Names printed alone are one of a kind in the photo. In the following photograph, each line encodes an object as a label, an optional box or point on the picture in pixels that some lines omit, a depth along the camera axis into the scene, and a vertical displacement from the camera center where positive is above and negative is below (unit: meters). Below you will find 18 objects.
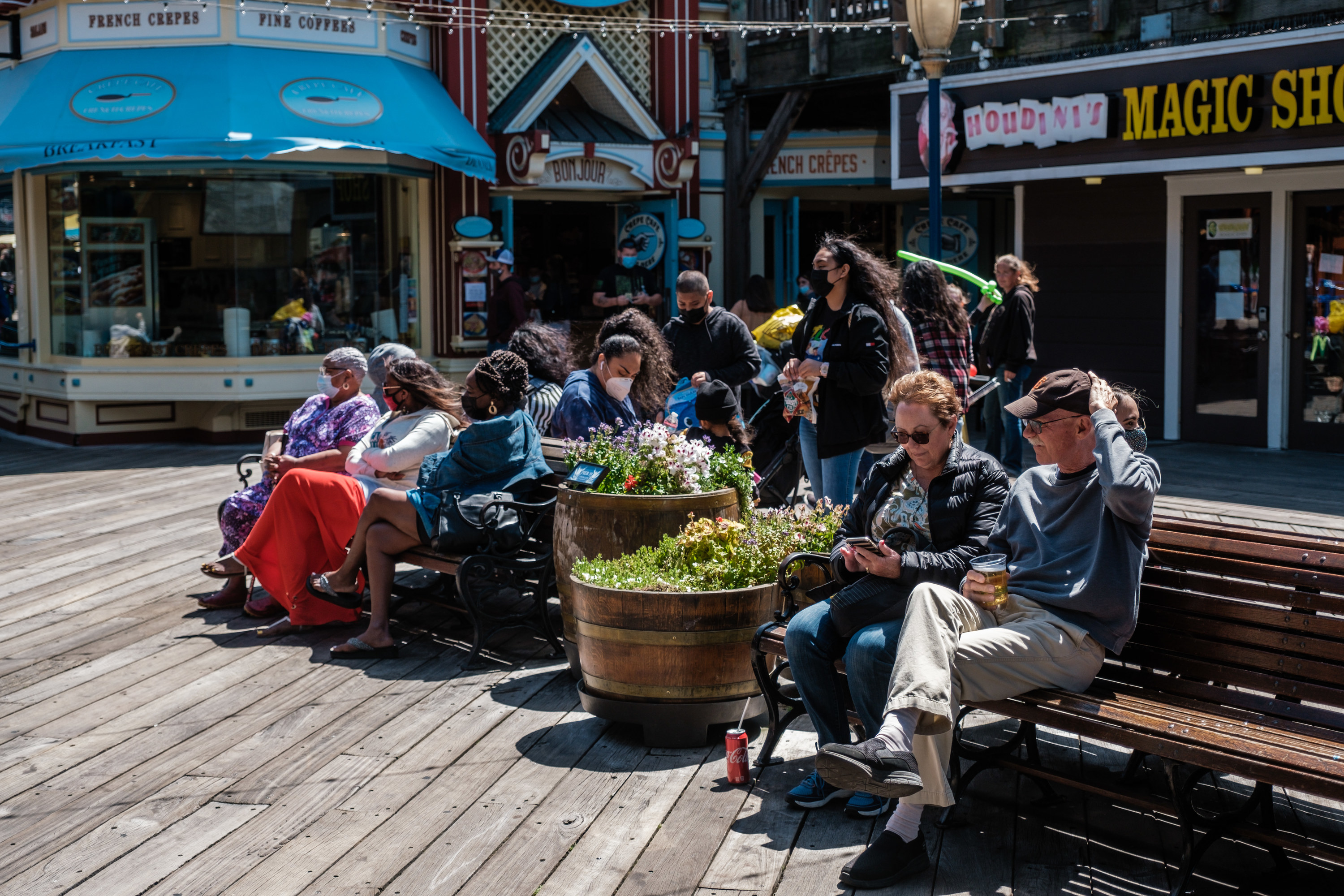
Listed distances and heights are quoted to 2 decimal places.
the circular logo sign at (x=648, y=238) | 15.66 +1.15
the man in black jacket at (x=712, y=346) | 7.40 -0.05
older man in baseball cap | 3.48 -0.76
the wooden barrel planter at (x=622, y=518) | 4.92 -0.66
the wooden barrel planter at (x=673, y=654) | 4.44 -1.05
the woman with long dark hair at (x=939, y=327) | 8.18 +0.05
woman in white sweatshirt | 6.09 -0.72
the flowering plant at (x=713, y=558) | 4.53 -0.75
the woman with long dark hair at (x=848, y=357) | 6.03 -0.09
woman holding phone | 3.94 -0.64
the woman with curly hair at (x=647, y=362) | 6.69 -0.12
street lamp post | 8.16 +1.82
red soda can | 4.20 -1.29
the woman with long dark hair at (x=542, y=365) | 7.17 -0.14
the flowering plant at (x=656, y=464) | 5.01 -0.47
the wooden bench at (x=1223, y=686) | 3.30 -0.97
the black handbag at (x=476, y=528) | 5.70 -0.80
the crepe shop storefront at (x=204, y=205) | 12.46 +1.33
